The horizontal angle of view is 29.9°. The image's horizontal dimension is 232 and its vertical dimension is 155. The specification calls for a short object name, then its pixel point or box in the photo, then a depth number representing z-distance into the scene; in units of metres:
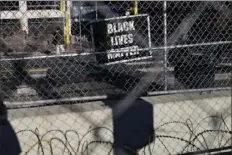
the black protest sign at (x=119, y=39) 5.53
